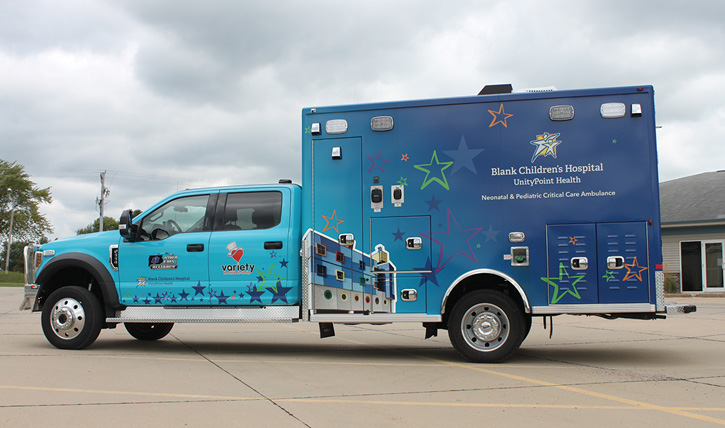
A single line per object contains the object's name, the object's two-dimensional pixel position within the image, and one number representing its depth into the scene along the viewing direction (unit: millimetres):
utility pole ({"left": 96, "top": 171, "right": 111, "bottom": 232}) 47719
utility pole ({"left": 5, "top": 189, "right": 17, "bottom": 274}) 55244
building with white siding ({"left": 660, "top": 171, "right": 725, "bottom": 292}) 23844
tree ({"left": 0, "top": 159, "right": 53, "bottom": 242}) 52406
